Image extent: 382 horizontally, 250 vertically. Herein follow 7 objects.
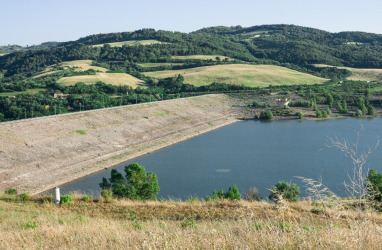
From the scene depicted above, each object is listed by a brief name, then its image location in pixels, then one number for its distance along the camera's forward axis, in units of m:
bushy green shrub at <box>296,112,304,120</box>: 93.12
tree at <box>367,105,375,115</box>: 98.56
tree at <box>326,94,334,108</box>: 104.85
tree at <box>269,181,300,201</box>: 29.05
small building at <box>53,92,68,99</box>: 93.09
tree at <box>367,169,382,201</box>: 26.84
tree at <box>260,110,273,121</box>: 92.12
